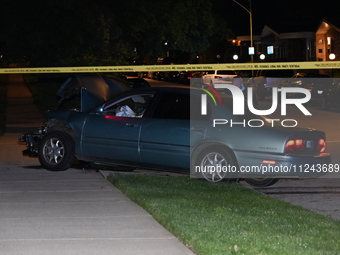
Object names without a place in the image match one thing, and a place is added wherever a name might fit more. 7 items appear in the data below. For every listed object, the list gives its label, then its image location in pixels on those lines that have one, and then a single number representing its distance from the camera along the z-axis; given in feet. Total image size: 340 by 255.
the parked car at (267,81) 118.83
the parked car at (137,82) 124.04
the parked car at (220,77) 149.79
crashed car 34.81
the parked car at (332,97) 93.30
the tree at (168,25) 99.14
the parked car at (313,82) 99.22
